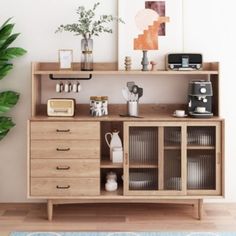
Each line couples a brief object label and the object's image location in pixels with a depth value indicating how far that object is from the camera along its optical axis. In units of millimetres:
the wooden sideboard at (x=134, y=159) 3820
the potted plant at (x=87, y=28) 4035
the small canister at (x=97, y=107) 3973
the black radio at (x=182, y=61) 4027
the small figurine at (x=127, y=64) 4008
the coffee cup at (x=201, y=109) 3914
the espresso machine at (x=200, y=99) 3912
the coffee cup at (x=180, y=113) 3936
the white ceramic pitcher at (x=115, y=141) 3969
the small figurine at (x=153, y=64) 4033
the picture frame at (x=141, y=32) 4121
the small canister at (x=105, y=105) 4008
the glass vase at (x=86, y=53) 4043
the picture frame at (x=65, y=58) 4094
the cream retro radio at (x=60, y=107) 3980
